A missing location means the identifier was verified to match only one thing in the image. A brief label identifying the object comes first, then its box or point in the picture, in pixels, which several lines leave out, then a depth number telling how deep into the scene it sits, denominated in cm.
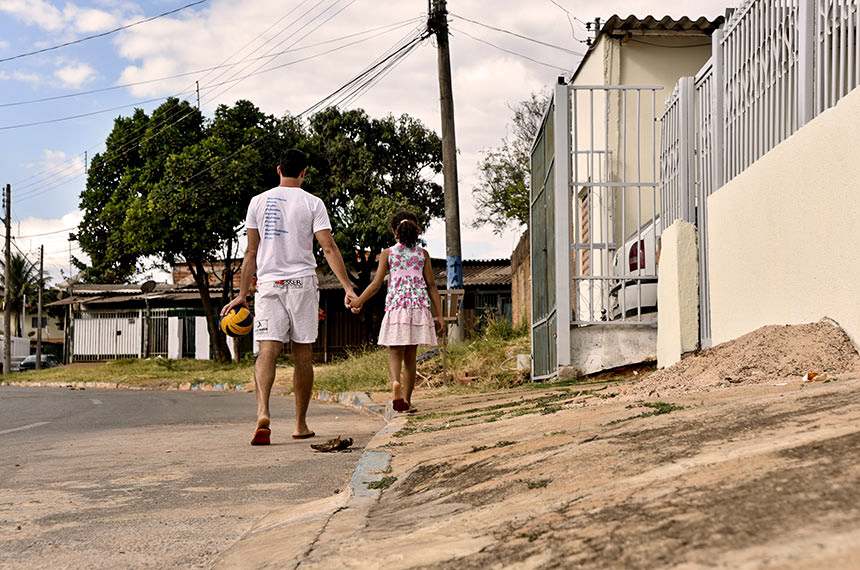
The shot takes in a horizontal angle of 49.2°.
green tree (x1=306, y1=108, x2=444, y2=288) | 2905
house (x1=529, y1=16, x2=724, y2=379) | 877
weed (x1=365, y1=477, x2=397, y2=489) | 394
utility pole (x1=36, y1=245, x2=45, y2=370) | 4409
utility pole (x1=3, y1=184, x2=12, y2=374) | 3469
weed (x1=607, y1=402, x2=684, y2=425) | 396
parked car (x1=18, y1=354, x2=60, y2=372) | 4778
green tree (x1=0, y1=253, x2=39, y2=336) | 6031
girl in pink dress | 758
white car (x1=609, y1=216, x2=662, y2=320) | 883
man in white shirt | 628
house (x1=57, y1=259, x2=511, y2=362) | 3184
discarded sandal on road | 588
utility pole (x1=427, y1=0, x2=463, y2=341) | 1752
